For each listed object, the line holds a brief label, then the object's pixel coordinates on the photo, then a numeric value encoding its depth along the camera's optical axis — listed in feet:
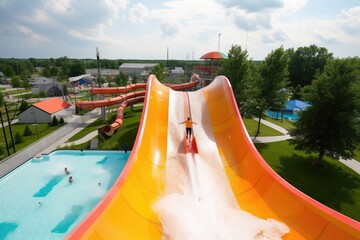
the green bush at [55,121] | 93.84
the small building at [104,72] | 305.26
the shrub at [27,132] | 81.82
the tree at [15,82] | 196.72
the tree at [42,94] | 165.99
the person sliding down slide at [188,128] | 40.12
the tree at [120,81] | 180.31
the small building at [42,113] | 97.76
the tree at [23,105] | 118.93
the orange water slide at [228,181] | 19.17
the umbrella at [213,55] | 128.01
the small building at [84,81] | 246.68
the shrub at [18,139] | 73.67
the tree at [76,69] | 306.43
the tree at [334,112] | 47.52
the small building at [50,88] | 180.86
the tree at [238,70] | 74.38
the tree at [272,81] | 66.54
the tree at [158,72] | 132.53
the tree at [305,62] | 184.55
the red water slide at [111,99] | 72.98
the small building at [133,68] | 366.92
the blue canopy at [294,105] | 132.12
